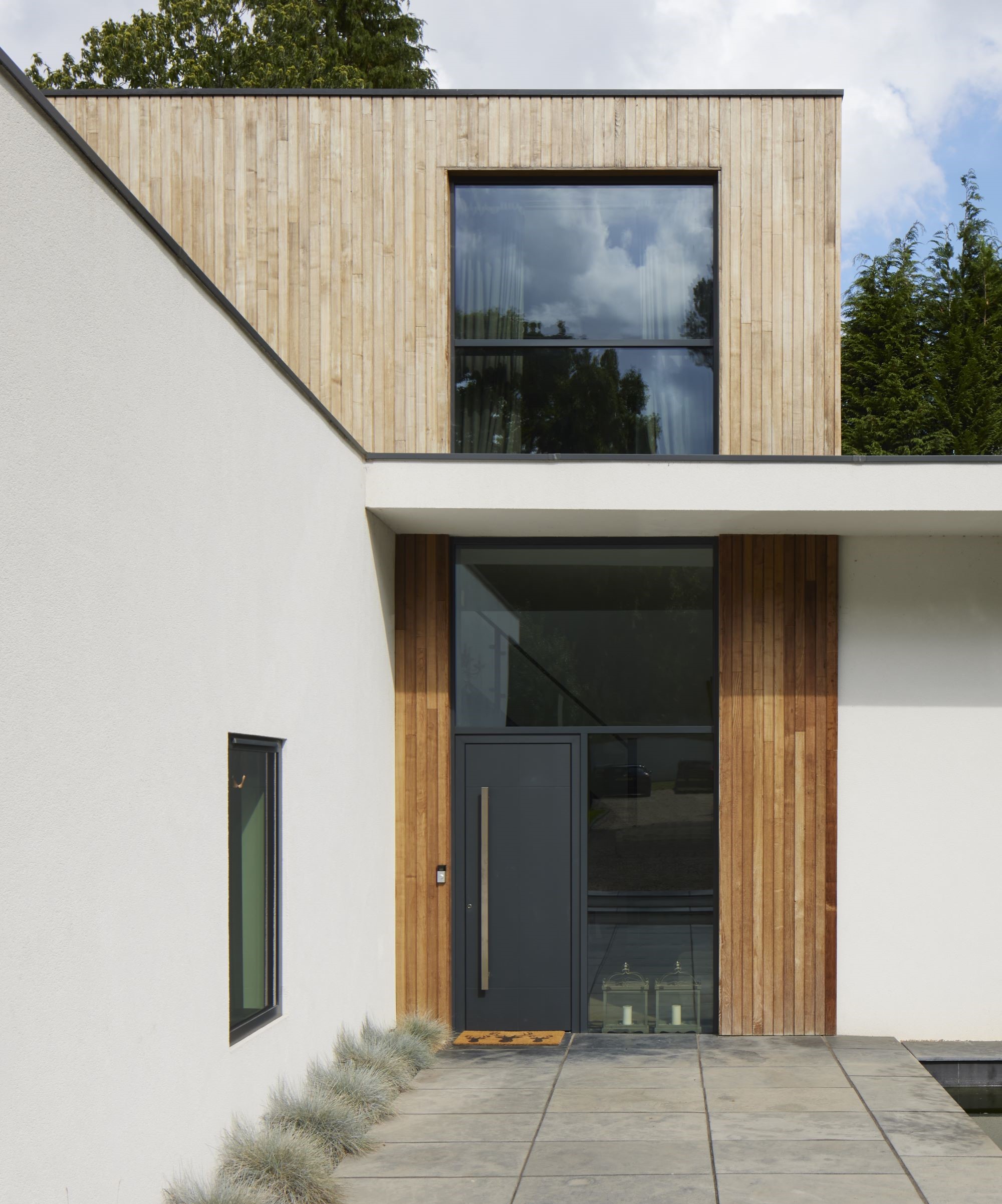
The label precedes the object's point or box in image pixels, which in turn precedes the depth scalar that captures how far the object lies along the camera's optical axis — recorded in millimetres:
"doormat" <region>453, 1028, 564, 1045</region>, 8336
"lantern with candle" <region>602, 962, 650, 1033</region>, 8609
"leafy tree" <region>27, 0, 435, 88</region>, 18969
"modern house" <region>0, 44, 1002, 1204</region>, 8484
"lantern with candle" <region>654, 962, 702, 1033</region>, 8617
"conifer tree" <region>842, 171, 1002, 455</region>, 19516
